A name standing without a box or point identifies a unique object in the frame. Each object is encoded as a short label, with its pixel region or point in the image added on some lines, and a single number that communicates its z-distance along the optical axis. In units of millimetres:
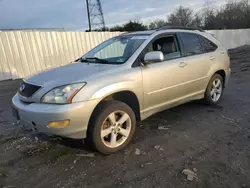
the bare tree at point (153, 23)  36550
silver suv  3156
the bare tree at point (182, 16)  47394
